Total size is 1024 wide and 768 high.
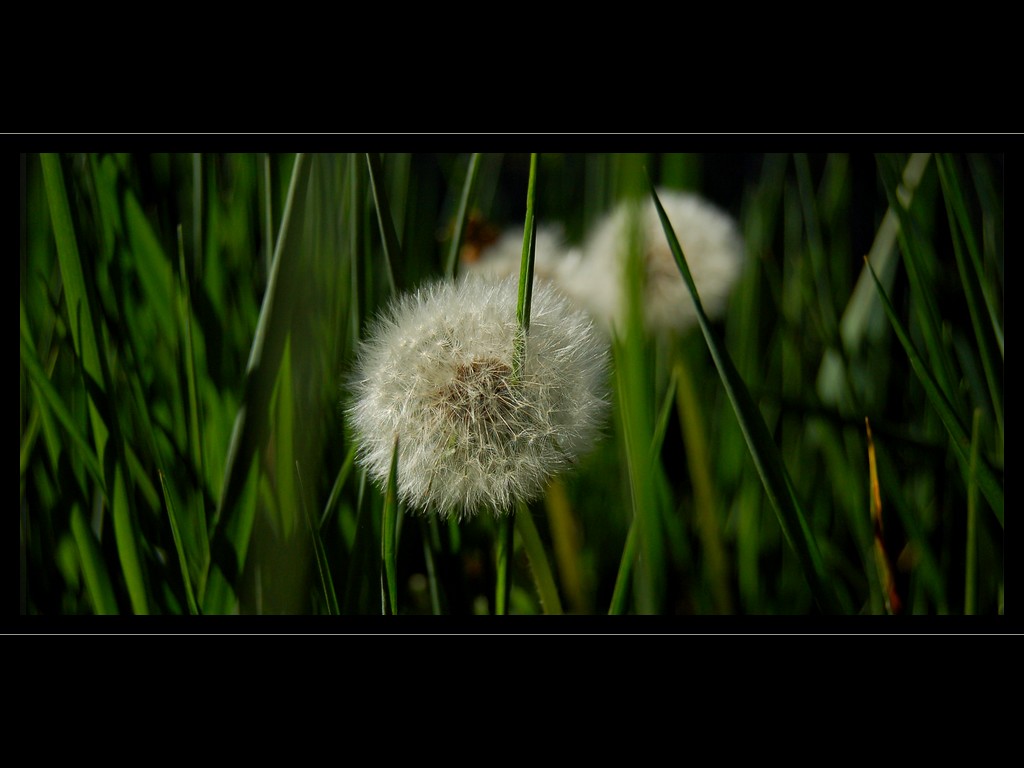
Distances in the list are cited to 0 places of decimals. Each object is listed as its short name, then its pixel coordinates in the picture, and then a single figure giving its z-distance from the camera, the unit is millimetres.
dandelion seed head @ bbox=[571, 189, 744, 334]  355
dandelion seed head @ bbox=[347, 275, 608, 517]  303
